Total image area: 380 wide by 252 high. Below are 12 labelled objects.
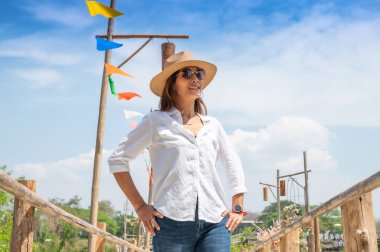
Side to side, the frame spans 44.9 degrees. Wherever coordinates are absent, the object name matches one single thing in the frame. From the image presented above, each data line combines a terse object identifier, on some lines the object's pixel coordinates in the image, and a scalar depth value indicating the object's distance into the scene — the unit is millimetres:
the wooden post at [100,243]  5797
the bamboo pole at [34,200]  2167
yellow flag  6367
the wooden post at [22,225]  2477
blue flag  7012
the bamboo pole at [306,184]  18719
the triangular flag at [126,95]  8288
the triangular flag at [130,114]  9102
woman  2027
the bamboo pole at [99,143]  6400
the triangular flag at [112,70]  7145
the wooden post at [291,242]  5203
